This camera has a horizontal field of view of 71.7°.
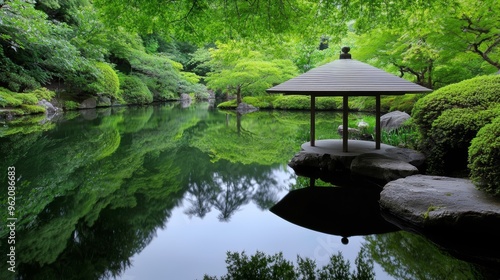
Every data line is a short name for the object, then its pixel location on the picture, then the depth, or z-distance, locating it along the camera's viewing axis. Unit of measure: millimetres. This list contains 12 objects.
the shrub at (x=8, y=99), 14081
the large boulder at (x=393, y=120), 9562
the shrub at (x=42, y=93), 17078
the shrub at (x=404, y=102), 12985
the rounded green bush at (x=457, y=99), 5535
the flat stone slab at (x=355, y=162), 5781
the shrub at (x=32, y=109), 15545
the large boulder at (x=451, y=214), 3515
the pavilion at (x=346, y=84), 6355
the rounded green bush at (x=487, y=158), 3832
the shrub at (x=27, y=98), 15339
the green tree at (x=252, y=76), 21516
